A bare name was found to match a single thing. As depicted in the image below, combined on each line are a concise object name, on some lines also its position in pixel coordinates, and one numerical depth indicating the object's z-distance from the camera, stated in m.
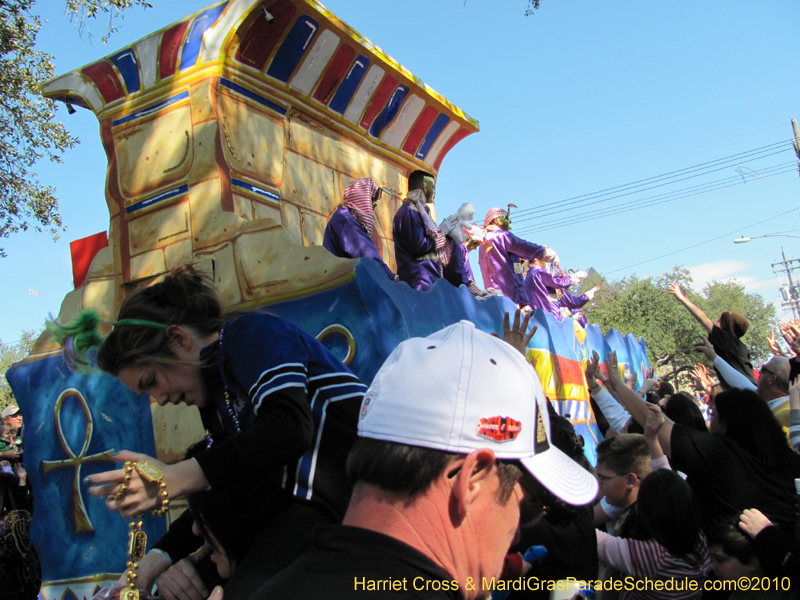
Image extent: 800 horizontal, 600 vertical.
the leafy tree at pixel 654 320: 27.86
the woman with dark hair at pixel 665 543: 2.25
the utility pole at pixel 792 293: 45.36
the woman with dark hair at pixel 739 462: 2.35
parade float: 3.73
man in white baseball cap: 0.92
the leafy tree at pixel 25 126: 9.13
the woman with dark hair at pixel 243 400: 1.43
